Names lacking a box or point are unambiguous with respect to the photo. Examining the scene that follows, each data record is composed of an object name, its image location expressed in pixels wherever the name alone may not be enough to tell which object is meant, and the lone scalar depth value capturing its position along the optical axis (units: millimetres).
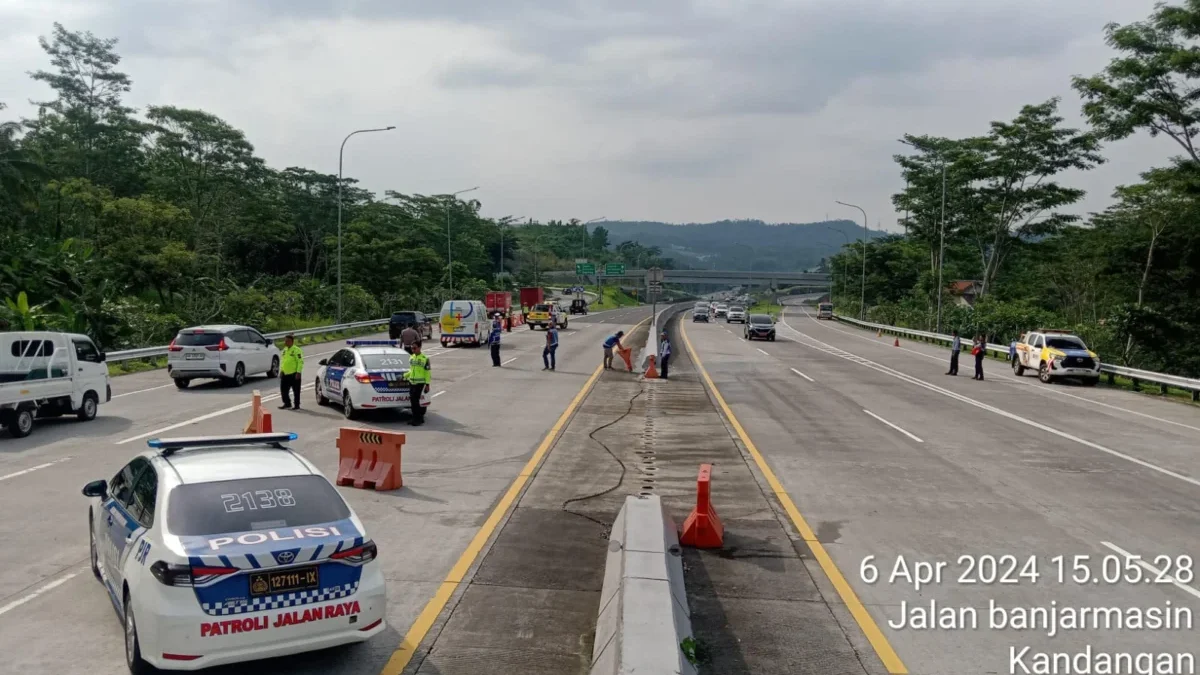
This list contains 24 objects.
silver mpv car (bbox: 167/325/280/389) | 25062
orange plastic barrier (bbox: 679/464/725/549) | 10188
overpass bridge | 181625
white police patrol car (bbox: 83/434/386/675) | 6086
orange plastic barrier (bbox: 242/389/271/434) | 16584
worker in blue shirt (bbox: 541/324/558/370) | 32844
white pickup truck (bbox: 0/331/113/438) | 17281
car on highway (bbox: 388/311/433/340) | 45750
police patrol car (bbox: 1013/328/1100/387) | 31031
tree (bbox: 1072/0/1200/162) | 35969
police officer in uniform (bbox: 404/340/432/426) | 19172
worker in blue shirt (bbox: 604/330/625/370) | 33622
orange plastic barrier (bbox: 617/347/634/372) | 33344
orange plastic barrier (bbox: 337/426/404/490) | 13031
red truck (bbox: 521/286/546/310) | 72188
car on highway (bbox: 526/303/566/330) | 60094
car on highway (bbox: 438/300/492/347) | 42812
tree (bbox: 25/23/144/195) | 63781
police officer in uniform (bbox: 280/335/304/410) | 20750
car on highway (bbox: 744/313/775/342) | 52875
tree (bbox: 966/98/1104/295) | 59500
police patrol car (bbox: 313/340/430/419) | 19531
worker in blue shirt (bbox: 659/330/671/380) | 30281
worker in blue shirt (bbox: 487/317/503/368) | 33000
